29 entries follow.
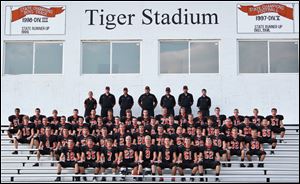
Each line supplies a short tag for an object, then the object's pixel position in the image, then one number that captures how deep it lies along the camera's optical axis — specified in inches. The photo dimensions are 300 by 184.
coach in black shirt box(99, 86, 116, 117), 585.0
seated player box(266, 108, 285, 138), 542.6
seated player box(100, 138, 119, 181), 464.8
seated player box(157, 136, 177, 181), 460.8
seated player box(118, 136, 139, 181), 461.1
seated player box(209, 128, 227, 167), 485.4
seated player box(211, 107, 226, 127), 536.1
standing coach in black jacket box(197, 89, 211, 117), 583.2
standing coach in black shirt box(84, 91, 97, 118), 584.4
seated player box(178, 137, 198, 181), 462.3
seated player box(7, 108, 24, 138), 566.6
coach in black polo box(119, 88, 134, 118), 585.0
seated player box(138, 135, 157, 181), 460.8
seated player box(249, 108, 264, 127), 545.6
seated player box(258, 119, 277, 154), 520.4
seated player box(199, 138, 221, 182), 458.1
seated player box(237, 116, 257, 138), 516.1
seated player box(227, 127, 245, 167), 493.4
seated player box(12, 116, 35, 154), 531.5
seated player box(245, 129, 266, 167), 490.3
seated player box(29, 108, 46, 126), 557.0
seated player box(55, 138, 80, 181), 472.1
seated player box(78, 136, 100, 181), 468.3
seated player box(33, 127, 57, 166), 504.1
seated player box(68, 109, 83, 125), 546.9
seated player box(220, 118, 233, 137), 512.3
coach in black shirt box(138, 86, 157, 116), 577.6
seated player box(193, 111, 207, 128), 533.4
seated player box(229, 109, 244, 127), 540.4
